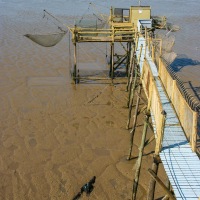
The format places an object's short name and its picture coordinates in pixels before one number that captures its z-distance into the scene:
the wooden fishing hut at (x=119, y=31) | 18.41
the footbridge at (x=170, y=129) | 7.28
